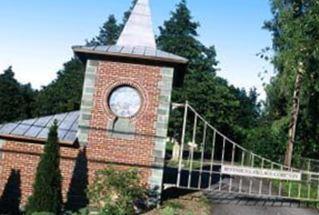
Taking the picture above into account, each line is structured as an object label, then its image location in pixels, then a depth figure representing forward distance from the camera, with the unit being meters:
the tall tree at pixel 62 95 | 48.25
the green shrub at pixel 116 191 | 15.10
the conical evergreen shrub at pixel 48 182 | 14.55
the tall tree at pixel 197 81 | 42.94
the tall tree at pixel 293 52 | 26.27
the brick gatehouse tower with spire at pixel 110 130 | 16.42
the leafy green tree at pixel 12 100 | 47.94
